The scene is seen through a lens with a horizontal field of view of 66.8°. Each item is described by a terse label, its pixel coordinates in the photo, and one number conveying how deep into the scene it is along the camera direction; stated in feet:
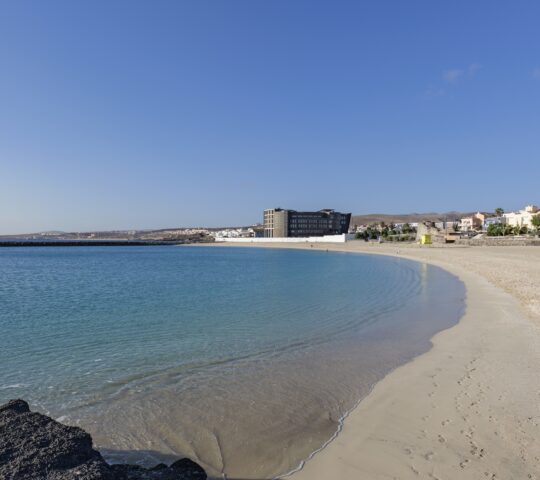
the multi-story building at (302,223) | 539.29
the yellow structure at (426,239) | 275.59
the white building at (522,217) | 373.85
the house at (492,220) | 447.26
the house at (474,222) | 542.16
